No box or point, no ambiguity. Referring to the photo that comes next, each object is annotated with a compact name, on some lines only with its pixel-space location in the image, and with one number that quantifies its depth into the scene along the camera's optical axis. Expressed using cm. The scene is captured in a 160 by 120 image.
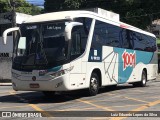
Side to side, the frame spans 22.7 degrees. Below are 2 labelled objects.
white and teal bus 1413
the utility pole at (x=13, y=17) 3231
